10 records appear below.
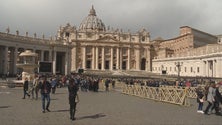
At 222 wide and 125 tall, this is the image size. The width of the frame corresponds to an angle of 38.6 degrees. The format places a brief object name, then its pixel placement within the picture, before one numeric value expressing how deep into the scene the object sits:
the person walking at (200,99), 16.88
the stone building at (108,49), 117.50
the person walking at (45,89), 15.76
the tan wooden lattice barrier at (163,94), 20.83
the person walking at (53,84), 28.15
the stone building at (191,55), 72.62
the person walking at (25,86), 21.47
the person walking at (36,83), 20.91
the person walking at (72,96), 13.28
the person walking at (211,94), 15.89
